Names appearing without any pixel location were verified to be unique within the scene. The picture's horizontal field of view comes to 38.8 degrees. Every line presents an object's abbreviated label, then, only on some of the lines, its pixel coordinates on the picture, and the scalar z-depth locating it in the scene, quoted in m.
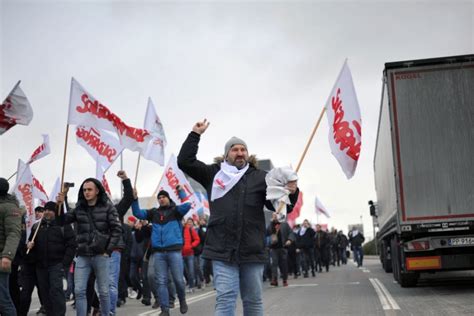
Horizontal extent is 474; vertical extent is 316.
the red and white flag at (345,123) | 7.94
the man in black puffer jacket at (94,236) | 7.96
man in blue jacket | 10.12
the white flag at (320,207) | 32.69
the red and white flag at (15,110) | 9.06
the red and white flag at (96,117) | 10.12
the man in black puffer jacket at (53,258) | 8.48
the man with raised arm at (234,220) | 5.46
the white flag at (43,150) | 11.49
